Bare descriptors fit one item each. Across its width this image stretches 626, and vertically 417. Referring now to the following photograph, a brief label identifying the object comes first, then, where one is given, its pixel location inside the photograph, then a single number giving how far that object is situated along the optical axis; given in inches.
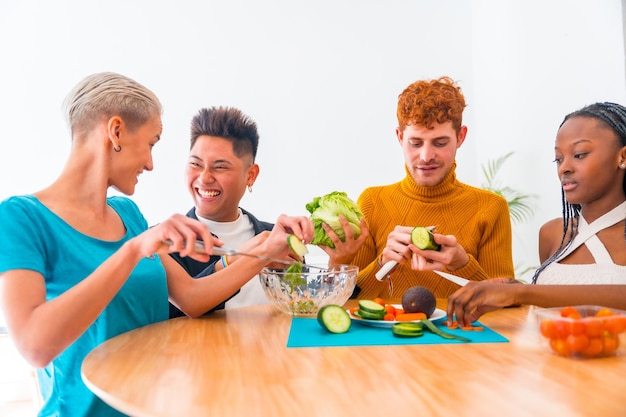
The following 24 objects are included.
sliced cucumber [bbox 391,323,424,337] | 66.5
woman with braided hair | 89.3
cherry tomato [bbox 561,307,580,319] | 57.4
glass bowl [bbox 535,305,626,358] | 56.0
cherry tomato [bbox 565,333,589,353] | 56.2
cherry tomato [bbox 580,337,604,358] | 56.2
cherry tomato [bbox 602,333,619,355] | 56.5
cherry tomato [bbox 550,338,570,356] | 57.0
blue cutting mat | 65.1
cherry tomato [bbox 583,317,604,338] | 55.7
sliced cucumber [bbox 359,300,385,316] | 74.7
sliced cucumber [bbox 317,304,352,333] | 70.0
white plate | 73.3
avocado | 75.2
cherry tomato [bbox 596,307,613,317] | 57.6
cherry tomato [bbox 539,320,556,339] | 57.6
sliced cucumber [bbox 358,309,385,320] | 74.5
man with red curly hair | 109.1
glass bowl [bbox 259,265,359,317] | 80.0
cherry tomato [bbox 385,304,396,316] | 77.2
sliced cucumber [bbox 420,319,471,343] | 65.4
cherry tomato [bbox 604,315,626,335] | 55.9
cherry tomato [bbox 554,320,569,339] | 56.5
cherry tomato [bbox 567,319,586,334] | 56.0
